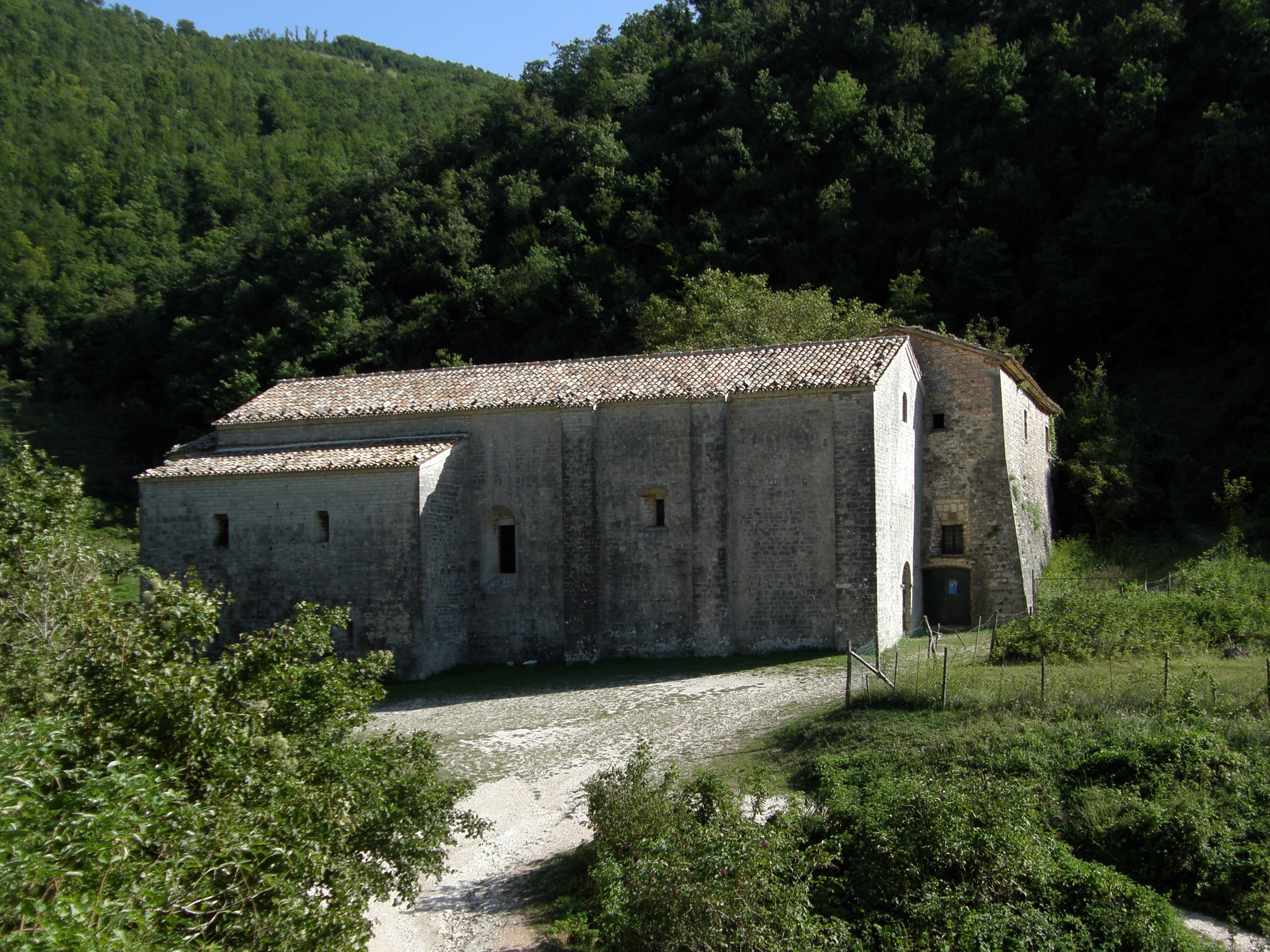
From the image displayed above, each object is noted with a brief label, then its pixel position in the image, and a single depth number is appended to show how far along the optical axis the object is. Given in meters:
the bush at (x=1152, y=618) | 19.81
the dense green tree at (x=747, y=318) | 39.12
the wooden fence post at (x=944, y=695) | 17.02
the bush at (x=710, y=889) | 10.64
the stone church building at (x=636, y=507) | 24.58
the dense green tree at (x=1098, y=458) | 32.00
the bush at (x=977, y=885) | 11.27
